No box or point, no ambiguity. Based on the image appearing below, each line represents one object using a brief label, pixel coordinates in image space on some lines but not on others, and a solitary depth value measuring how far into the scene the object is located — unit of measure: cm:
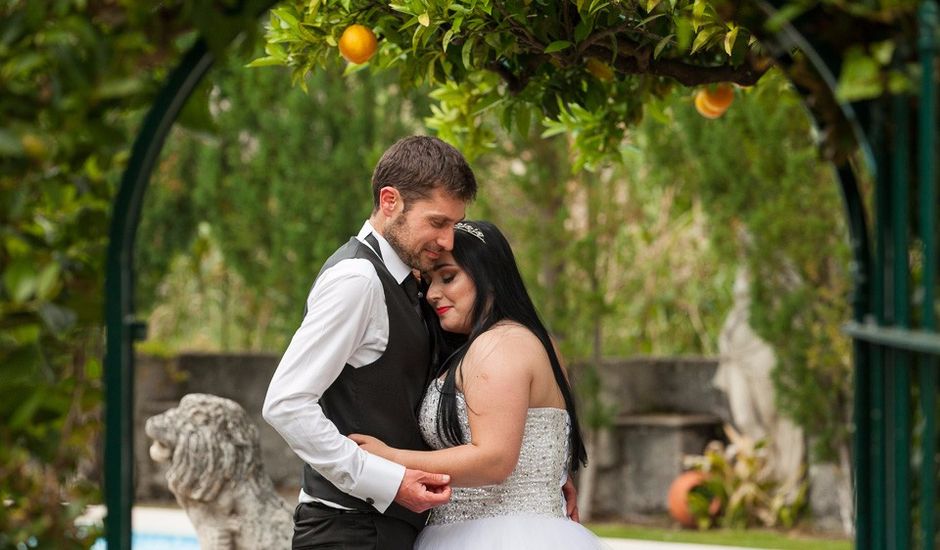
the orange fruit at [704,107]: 704
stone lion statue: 754
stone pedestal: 1639
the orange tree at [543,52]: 554
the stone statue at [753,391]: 1533
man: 508
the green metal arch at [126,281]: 363
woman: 522
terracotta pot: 1554
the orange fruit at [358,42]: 584
